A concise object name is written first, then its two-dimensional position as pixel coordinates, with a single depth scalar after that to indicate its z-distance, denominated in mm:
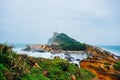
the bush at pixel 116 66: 10619
